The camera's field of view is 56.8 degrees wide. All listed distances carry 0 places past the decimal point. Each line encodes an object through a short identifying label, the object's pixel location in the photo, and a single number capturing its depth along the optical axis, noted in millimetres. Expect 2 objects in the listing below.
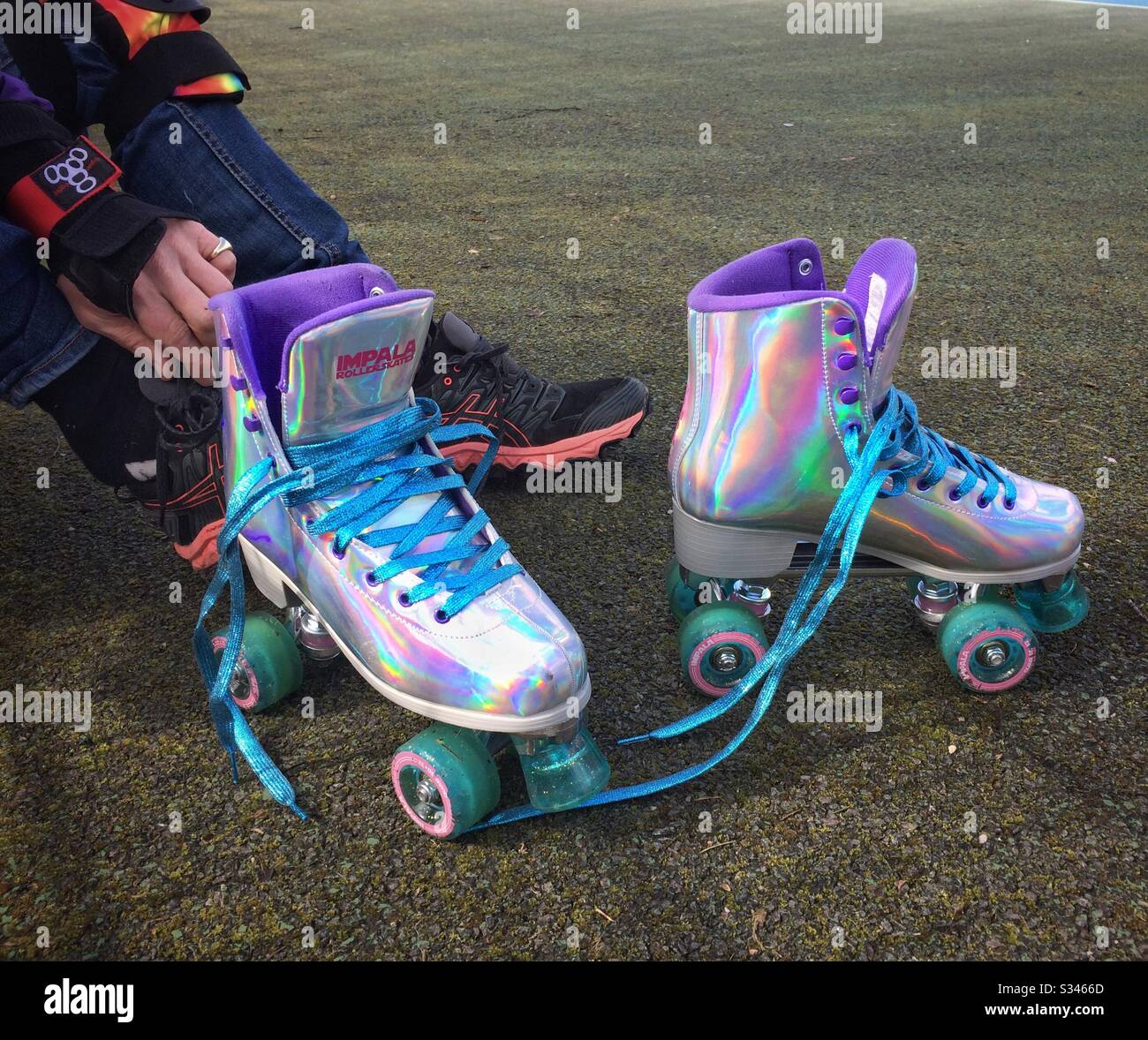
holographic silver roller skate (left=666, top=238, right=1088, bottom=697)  1308
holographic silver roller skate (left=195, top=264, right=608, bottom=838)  1176
